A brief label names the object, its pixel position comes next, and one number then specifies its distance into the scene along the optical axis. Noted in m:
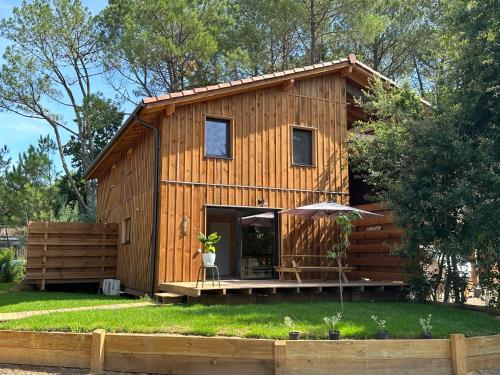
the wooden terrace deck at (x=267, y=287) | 9.28
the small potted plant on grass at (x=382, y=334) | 6.15
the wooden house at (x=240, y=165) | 10.88
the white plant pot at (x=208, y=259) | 9.54
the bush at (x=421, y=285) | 10.11
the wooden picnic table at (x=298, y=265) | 10.79
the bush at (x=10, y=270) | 18.42
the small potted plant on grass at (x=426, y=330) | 6.31
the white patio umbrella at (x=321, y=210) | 10.55
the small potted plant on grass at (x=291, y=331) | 5.90
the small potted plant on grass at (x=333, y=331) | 5.95
